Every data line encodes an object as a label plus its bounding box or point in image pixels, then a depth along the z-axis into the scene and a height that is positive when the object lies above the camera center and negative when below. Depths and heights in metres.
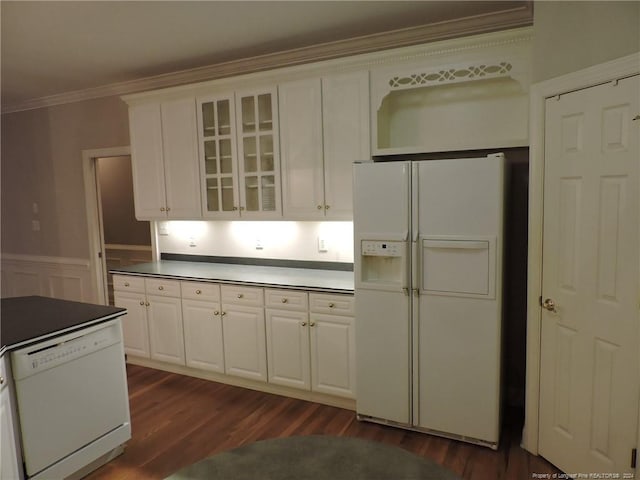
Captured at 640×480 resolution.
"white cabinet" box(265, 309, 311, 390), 3.04 -0.98
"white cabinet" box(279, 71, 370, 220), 2.97 +0.49
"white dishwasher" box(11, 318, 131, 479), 2.02 -0.94
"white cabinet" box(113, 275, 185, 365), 3.54 -0.86
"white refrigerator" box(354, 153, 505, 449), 2.39 -0.50
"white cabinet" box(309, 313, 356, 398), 2.90 -0.99
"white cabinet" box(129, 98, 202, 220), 3.62 +0.47
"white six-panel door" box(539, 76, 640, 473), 1.92 -0.37
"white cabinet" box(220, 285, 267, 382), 3.19 -0.90
